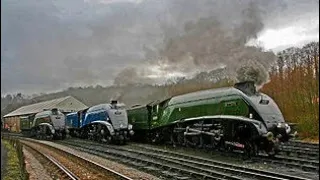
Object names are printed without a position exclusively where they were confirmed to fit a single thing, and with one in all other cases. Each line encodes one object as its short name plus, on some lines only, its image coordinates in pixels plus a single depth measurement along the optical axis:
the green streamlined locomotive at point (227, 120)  14.91
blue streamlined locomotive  23.45
